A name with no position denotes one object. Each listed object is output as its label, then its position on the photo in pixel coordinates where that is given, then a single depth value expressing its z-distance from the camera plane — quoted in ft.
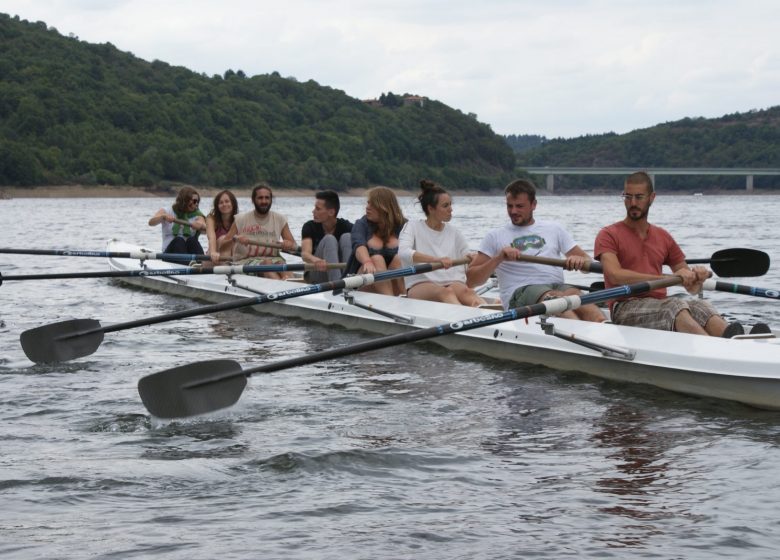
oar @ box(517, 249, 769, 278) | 27.68
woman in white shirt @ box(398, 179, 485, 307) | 33.17
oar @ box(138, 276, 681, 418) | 24.09
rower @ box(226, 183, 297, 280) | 45.65
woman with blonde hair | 35.63
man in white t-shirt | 29.76
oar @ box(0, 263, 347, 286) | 40.34
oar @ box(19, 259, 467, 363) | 32.73
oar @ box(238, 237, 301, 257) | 43.96
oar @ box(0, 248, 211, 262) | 46.93
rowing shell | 24.30
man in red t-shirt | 25.70
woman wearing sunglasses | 50.70
